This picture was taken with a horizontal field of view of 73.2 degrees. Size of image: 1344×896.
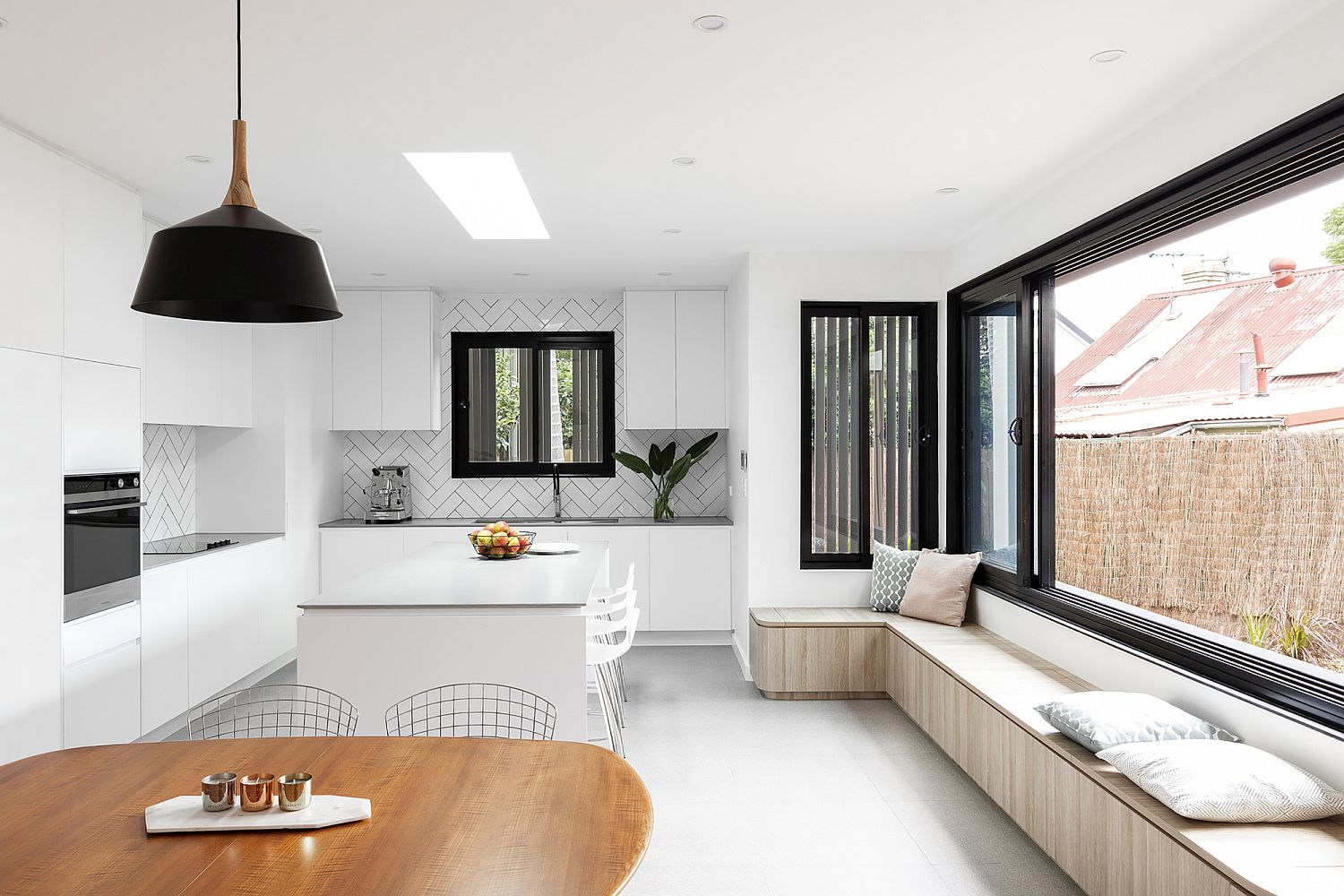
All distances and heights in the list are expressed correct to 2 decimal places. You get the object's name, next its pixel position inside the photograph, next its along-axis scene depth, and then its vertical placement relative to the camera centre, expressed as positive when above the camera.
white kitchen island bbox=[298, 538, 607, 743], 3.39 -0.68
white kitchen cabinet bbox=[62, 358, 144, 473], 3.50 +0.22
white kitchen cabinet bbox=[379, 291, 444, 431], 6.40 +0.79
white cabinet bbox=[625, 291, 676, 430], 6.42 +0.74
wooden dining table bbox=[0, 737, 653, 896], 1.51 -0.68
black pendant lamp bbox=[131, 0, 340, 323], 1.78 +0.41
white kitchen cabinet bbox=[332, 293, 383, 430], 6.39 +0.75
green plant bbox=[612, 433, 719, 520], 6.47 +0.00
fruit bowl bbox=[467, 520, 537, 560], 4.58 -0.39
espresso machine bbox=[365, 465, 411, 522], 6.46 -0.21
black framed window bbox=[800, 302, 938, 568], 5.33 +0.22
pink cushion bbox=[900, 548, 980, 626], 4.78 -0.67
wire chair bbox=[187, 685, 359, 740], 3.47 -1.22
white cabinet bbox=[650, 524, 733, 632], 6.24 -0.75
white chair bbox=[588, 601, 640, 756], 3.77 -0.89
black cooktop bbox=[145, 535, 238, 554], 4.88 -0.42
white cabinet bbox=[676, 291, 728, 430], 6.43 +0.70
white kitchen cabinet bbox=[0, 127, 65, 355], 3.16 +0.81
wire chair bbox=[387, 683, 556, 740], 3.37 -0.93
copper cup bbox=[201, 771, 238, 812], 1.75 -0.63
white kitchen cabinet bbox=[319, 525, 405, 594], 6.23 -0.57
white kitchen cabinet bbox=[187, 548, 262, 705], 4.59 -0.84
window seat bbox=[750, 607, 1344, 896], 2.11 -0.96
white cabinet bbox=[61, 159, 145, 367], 3.51 +0.83
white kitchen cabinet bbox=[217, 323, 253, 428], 5.46 +0.57
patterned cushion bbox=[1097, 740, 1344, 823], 2.24 -0.83
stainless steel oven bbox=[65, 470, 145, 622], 3.51 -0.29
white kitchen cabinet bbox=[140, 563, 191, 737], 4.08 -0.82
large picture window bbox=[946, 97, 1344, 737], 2.61 +0.14
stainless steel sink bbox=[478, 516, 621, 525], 6.47 -0.40
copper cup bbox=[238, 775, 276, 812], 1.75 -0.63
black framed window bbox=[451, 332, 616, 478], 6.85 +0.44
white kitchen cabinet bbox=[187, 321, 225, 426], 5.07 +0.56
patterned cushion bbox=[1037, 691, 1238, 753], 2.69 -0.79
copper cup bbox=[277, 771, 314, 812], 1.76 -0.63
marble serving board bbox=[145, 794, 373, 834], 1.70 -0.67
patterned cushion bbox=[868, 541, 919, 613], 5.11 -0.64
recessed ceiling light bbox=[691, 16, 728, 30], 2.42 +1.19
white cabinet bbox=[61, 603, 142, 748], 3.49 -0.85
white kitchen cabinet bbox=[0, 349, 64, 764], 3.15 -0.32
